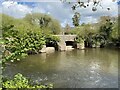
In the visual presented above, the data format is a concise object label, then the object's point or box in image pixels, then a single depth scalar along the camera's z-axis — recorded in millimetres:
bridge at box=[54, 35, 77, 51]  12388
